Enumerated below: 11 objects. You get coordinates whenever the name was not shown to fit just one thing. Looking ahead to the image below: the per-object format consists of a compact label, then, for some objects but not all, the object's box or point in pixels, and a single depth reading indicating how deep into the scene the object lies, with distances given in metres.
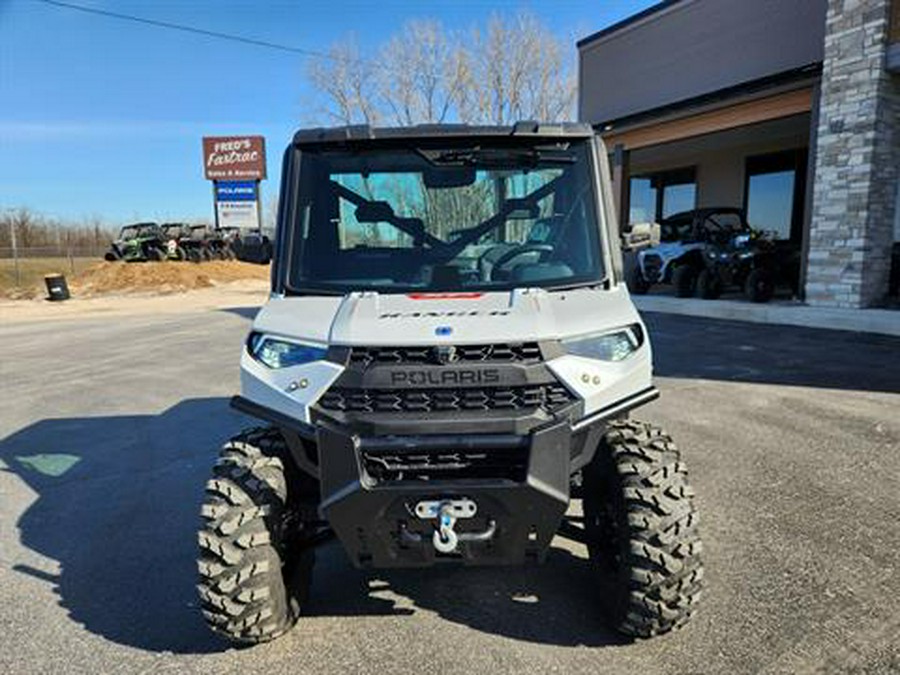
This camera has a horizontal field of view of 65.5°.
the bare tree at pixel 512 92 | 34.50
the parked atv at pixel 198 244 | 32.00
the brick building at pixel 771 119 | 11.79
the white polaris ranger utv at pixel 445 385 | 2.51
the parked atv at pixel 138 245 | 30.09
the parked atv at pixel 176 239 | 31.16
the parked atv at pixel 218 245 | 33.31
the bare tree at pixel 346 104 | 35.36
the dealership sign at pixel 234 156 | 37.78
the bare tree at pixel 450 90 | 34.34
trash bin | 24.22
